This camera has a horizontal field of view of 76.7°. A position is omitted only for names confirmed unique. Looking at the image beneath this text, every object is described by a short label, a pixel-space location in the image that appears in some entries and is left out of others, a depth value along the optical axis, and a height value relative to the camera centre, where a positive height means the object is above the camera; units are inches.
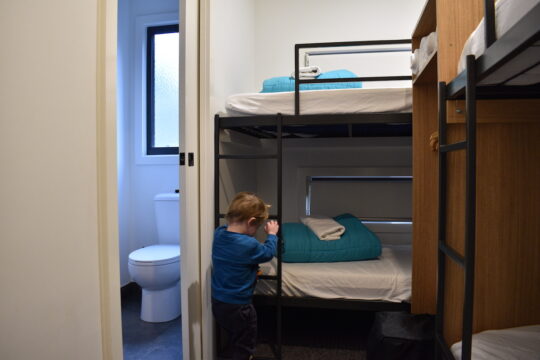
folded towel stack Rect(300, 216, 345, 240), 84.4 -14.8
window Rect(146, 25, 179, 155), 118.5 +27.8
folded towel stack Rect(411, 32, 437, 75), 60.7 +22.7
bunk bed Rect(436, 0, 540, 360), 49.9 -11.2
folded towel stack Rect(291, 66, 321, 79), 84.1 +24.4
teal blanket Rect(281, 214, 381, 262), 82.2 -19.1
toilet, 88.4 -25.6
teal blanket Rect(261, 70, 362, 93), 88.8 +22.8
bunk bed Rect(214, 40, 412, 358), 73.4 +11.2
